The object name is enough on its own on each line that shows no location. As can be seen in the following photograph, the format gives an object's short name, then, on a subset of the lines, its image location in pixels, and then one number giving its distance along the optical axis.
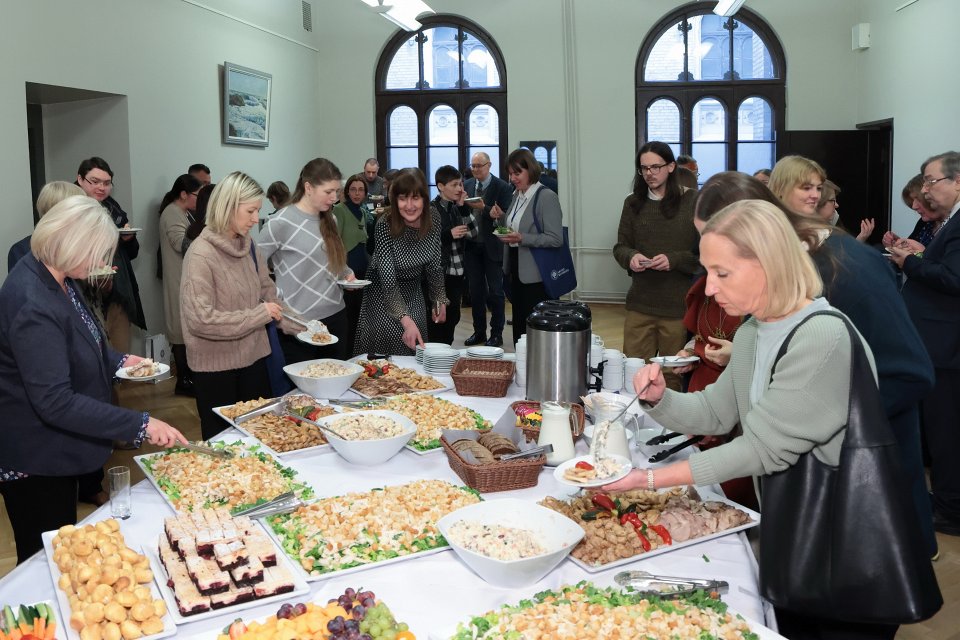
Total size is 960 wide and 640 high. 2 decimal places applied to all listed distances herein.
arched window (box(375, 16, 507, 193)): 9.45
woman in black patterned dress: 3.60
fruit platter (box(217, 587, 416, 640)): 1.30
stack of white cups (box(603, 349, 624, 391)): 3.01
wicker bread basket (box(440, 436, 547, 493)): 2.00
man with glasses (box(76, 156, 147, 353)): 4.93
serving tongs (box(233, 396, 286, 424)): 2.56
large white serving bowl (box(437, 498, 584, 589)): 1.51
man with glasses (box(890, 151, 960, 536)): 3.47
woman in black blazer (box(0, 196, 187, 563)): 2.03
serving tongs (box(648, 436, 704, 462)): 2.21
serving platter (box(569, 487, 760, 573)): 1.60
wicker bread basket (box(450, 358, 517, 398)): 2.91
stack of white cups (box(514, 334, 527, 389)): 3.04
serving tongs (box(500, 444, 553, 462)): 2.06
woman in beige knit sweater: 2.88
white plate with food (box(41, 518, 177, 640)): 1.38
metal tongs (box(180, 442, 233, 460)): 2.14
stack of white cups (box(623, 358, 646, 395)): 3.05
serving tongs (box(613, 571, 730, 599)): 1.49
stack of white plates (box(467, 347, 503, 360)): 3.24
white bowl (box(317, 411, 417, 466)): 2.17
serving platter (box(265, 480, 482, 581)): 1.63
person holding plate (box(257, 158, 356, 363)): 3.55
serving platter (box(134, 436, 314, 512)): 1.94
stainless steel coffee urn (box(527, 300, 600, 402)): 2.68
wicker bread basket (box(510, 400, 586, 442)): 2.29
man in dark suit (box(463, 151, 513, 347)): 6.89
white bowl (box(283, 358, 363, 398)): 2.85
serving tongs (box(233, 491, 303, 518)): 1.83
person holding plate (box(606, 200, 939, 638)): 1.45
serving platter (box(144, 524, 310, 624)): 1.43
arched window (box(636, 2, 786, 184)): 9.02
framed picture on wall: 7.42
